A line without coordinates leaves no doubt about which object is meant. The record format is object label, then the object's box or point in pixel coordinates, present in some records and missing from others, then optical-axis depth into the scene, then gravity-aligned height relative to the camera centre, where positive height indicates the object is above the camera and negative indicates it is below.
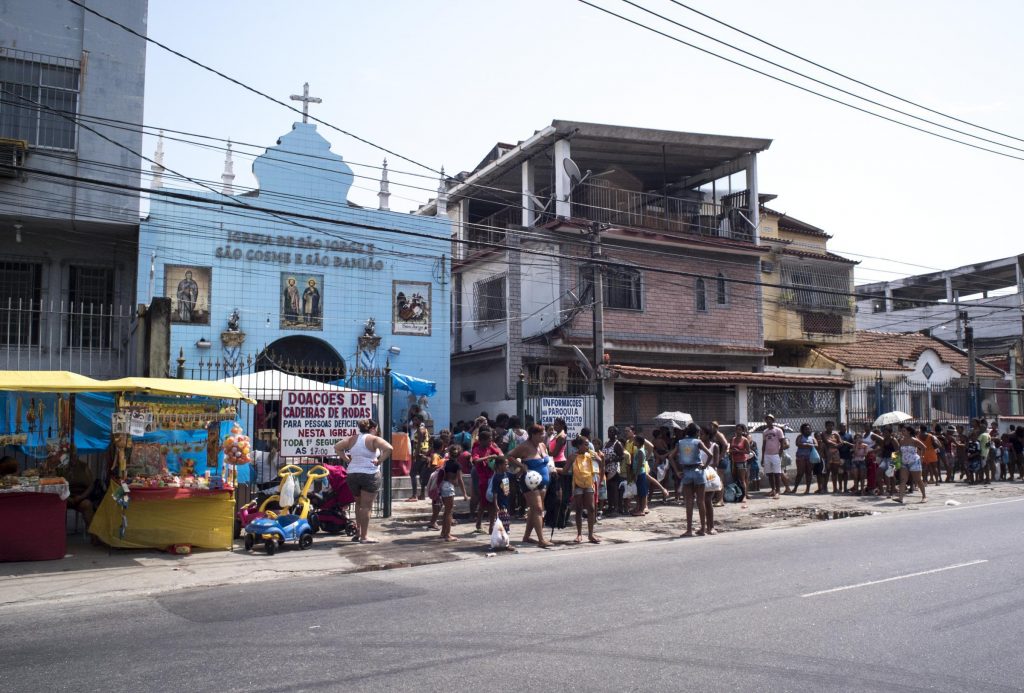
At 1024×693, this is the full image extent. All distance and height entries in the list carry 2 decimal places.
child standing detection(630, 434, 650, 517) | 15.45 -1.00
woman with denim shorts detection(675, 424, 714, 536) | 12.64 -0.70
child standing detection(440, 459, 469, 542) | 12.38 -1.07
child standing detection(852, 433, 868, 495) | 19.55 -1.02
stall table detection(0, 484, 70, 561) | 10.10 -1.28
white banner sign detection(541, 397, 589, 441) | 16.22 +0.15
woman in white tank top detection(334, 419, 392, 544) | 11.73 -0.62
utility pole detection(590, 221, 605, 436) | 19.91 +3.01
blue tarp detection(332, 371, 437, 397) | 19.73 +0.82
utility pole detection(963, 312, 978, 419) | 27.16 +1.43
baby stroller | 12.37 -1.27
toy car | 11.11 -1.52
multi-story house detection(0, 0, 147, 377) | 17.42 +5.11
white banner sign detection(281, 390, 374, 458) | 13.16 +0.01
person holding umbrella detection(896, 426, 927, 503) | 17.95 -0.76
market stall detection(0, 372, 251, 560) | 10.85 -0.51
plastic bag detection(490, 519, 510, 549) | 11.45 -1.62
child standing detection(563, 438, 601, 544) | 12.22 -0.94
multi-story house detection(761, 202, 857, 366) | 30.34 +4.73
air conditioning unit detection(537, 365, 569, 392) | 24.43 +1.38
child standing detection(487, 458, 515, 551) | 12.14 -0.97
